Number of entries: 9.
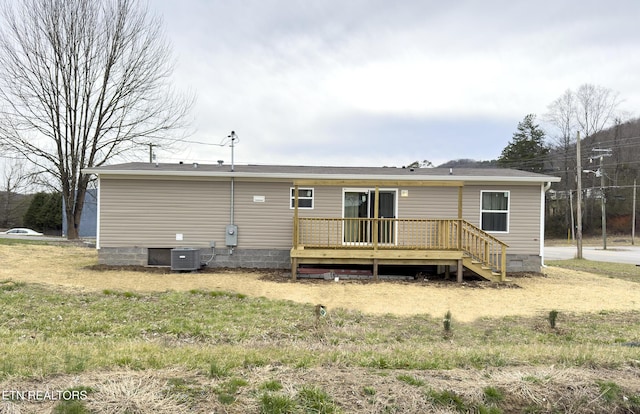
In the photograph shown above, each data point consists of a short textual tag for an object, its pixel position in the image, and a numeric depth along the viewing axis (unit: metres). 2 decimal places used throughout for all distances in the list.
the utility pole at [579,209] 19.97
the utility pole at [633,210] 35.26
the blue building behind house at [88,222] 31.71
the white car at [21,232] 28.99
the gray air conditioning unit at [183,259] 10.54
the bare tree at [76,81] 19.55
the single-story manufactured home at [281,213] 11.15
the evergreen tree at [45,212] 33.94
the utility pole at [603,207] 28.70
